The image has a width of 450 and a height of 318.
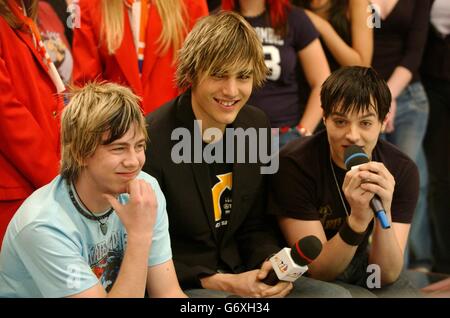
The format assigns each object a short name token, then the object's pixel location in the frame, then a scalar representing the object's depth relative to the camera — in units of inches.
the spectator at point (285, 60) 211.2
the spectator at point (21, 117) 165.2
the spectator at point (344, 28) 221.3
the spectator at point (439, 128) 233.1
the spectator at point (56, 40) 214.7
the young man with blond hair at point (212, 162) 162.7
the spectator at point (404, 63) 224.1
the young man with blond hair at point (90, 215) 132.3
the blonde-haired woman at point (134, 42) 194.5
